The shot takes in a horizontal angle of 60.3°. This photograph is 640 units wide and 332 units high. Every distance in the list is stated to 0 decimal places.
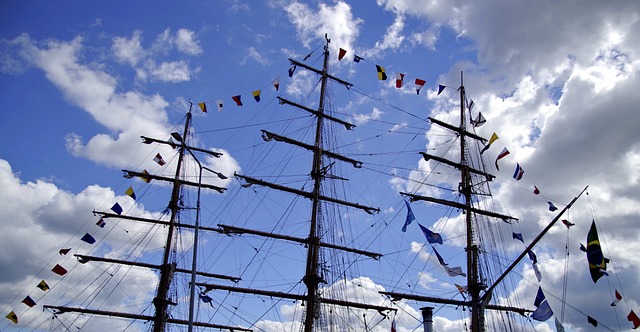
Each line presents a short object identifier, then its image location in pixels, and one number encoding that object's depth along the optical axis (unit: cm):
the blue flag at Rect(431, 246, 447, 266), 3024
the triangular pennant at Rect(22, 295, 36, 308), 3822
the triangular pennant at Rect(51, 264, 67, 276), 3988
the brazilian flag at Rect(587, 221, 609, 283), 2344
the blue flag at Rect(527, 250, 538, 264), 3381
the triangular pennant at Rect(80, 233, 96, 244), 4072
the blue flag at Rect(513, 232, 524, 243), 3694
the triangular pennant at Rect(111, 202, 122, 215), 4119
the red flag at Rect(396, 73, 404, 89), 3606
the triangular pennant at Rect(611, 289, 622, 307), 2891
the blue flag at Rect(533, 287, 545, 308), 2712
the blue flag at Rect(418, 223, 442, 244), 3045
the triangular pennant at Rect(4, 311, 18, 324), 3753
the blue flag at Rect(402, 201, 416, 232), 3203
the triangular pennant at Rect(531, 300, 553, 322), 2630
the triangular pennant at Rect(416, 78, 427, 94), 3609
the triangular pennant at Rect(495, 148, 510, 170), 3556
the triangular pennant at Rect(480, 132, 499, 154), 3575
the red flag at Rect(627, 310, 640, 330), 2831
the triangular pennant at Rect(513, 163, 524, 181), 3491
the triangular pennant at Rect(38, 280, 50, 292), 3917
